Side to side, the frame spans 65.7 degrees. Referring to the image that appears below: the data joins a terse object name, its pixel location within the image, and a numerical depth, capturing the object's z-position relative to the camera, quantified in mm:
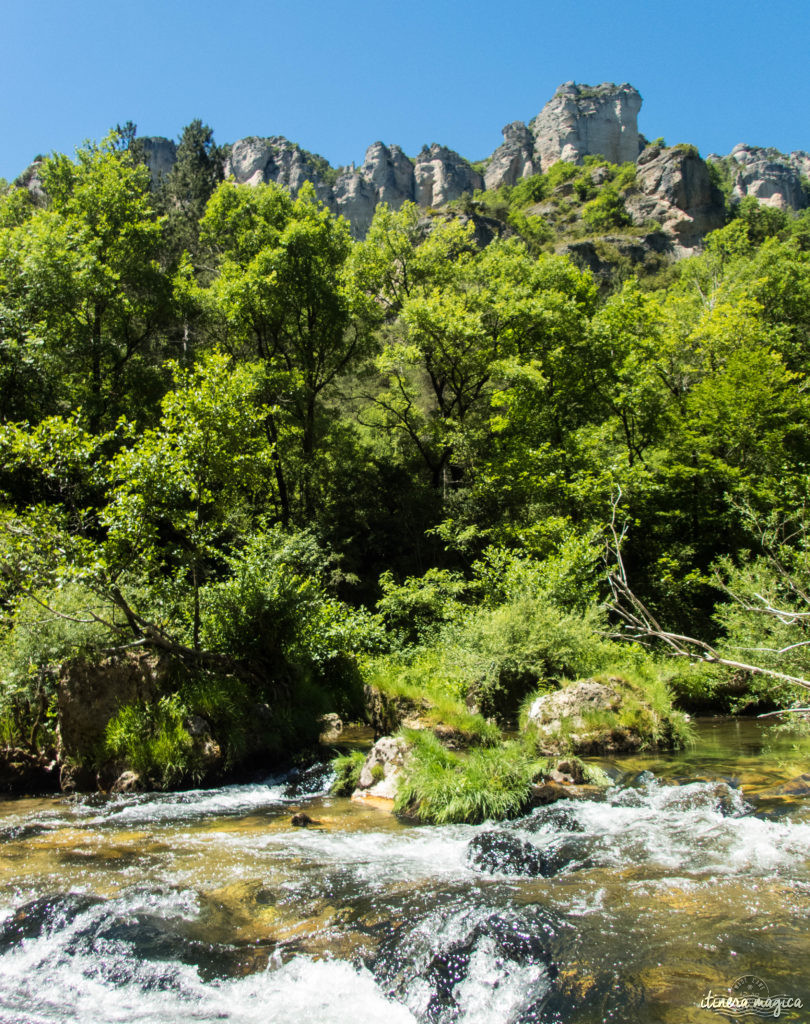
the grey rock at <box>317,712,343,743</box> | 12002
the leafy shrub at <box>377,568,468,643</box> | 17206
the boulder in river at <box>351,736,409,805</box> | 8250
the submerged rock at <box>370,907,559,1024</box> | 3561
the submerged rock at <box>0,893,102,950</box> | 4328
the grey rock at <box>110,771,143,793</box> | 8969
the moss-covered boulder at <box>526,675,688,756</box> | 10195
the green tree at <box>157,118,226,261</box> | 29688
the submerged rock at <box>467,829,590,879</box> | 5504
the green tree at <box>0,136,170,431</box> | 19094
